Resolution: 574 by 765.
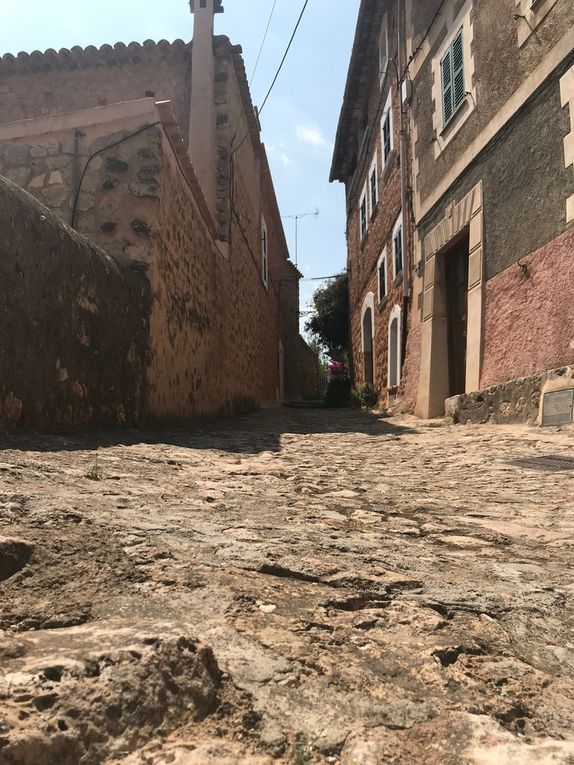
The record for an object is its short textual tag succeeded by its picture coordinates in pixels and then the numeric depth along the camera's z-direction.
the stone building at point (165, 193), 5.33
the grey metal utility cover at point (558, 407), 4.93
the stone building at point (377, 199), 9.88
